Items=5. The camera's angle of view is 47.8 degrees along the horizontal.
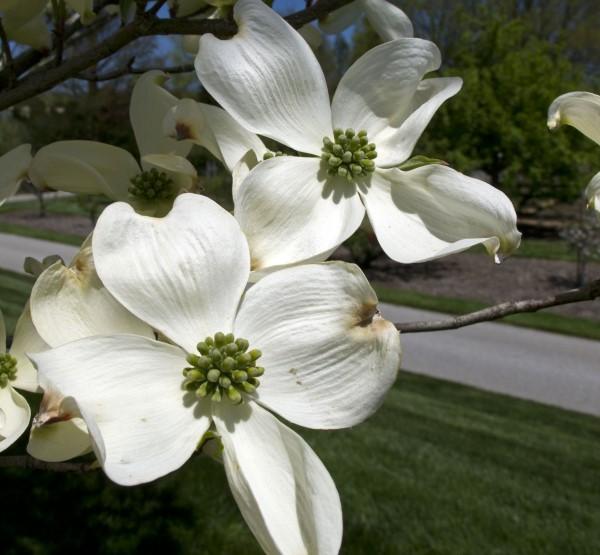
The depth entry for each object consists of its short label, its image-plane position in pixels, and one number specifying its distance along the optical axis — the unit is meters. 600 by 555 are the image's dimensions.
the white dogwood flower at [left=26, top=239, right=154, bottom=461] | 0.13
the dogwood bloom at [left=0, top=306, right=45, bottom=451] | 0.17
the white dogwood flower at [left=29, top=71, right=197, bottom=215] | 0.19
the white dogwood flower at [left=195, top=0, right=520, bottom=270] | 0.15
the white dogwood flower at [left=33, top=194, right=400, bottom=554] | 0.13
